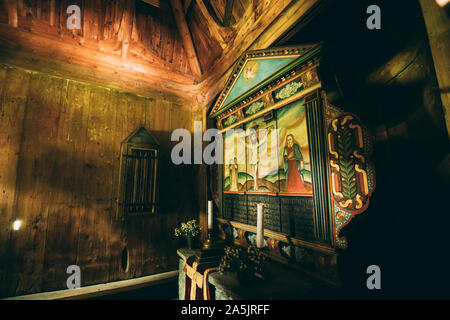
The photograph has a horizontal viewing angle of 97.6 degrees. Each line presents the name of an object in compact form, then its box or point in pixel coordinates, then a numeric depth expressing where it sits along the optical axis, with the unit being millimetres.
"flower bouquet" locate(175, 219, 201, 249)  3147
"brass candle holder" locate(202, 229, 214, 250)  2815
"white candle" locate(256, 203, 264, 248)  2037
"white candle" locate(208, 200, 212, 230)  2889
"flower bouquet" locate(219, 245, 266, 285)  1865
